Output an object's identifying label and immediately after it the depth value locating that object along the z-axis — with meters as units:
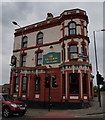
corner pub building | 17.39
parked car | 10.96
